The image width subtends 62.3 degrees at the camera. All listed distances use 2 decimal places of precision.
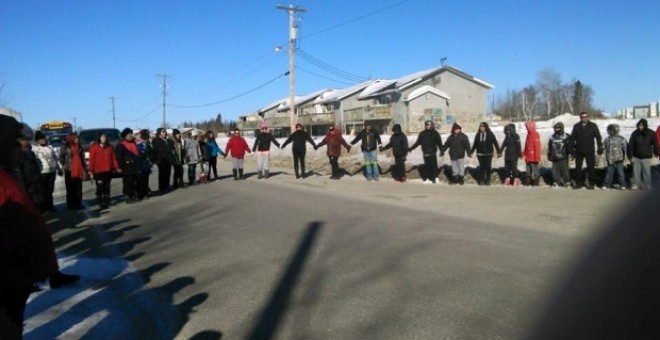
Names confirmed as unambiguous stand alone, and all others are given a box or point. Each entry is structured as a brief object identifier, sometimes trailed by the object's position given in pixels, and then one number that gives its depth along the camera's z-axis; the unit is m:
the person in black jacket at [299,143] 17.56
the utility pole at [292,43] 38.50
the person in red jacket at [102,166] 12.59
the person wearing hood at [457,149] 14.80
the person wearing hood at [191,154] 16.89
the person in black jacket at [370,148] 16.38
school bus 37.22
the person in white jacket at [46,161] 11.46
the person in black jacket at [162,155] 15.26
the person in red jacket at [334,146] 17.27
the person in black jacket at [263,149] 17.89
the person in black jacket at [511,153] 14.23
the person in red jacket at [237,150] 18.27
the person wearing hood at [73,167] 12.36
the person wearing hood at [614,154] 12.70
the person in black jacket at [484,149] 14.53
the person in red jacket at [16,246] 3.36
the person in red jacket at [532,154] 13.91
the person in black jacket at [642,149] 12.28
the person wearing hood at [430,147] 15.38
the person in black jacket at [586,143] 12.96
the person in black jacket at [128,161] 13.12
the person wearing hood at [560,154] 13.44
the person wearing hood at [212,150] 18.05
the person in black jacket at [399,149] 16.17
